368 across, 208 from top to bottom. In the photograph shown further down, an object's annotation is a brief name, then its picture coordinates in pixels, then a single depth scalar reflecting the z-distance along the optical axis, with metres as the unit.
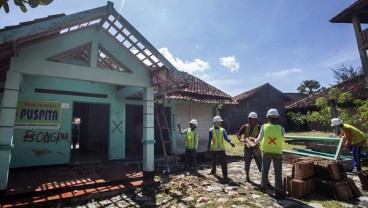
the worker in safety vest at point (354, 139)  7.30
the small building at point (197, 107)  12.28
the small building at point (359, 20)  10.53
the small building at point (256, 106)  27.91
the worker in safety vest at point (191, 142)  8.87
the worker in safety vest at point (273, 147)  5.61
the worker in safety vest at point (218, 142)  7.32
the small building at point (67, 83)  5.12
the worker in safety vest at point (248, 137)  7.11
